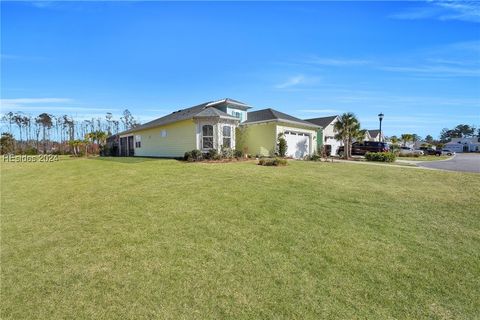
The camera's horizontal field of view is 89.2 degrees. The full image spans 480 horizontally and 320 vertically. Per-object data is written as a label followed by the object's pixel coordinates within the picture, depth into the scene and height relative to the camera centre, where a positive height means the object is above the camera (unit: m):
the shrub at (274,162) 14.19 -0.58
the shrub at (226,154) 16.91 -0.10
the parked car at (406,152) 35.78 -0.15
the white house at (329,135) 31.41 +2.20
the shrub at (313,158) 19.32 -0.50
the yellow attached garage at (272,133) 19.95 +1.64
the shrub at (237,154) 17.49 -0.11
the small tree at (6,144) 37.28 +1.63
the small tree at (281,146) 19.56 +0.49
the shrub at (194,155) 16.17 -0.15
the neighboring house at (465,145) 72.56 +1.73
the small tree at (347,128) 25.48 +2.48
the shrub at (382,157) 21.45 -0.51
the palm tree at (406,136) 55.47 +3.36
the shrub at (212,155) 16.44 -0.16
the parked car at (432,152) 40.46 -0.21
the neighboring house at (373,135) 48.72 +3.32
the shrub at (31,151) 34.93 +0.48
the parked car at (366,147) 27.26 +0.47
